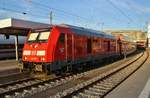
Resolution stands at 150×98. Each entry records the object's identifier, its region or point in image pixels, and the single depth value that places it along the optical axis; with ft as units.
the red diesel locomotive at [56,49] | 26.39
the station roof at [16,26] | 40.19
